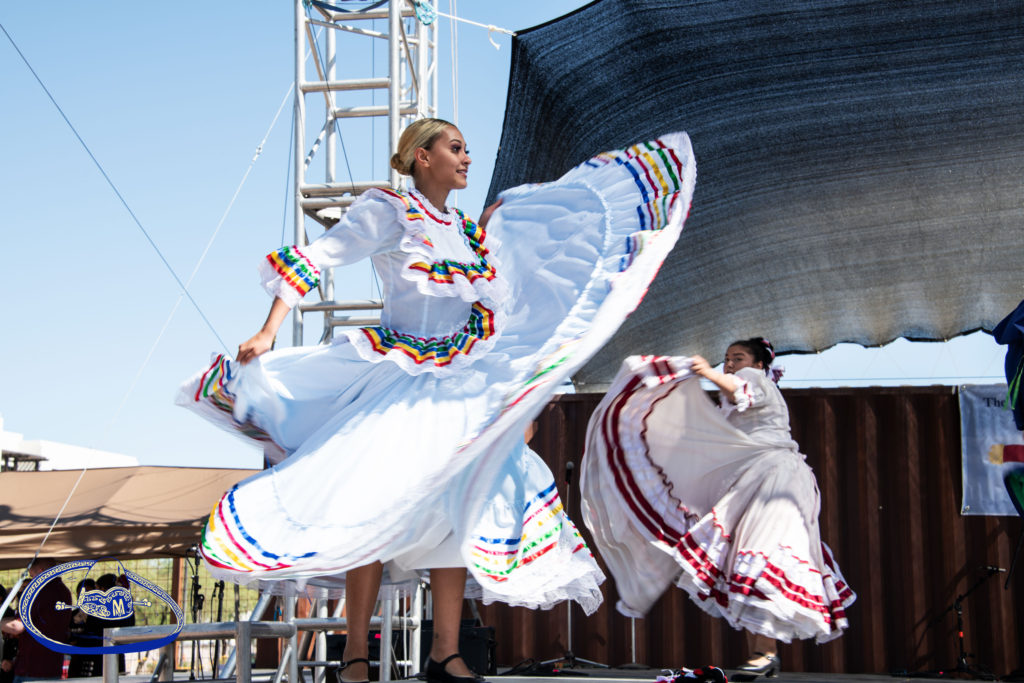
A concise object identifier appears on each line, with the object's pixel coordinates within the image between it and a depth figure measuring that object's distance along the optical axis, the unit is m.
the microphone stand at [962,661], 5.19
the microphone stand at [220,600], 5.03
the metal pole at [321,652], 3.86
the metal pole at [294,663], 2.70
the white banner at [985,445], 5.80
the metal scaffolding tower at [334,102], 5.53
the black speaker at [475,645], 4.66
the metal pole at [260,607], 3.94
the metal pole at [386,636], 3.43
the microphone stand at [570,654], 5.18
